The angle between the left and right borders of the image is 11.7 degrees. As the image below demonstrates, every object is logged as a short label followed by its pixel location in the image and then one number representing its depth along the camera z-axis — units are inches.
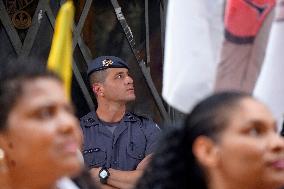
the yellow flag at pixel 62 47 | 228.4
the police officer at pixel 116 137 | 357.4
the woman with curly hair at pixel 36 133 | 190.9
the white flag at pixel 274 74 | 265.6
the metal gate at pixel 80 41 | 410.5
